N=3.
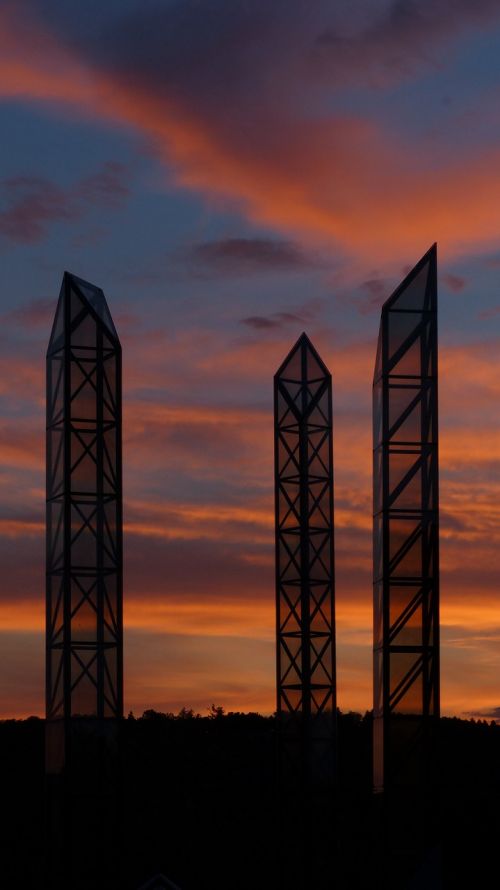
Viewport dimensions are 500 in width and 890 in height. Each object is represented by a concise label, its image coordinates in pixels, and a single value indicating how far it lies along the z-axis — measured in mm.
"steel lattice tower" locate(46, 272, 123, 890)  35250
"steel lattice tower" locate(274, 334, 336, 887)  41844
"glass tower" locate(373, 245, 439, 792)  32281
